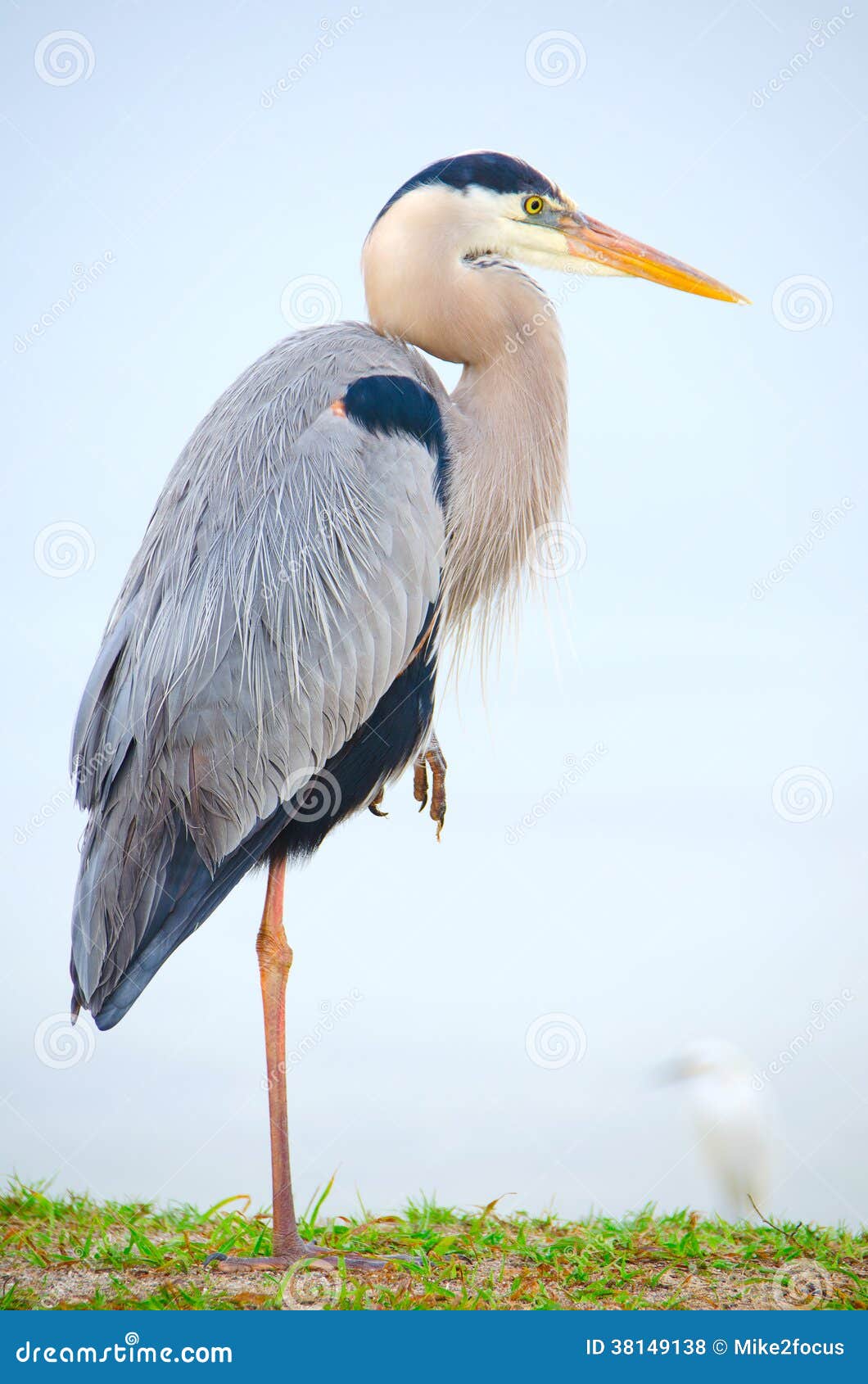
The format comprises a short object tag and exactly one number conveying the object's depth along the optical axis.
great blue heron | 6.55
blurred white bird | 8.59
